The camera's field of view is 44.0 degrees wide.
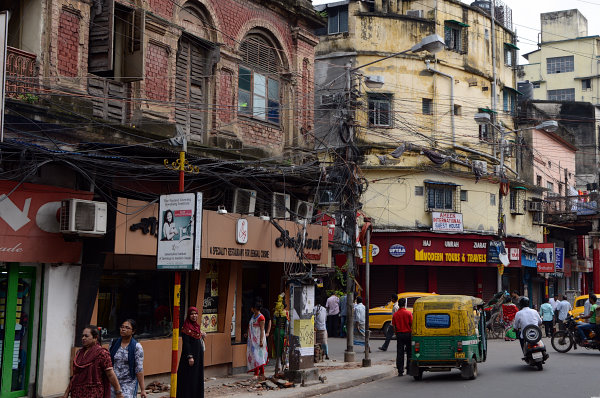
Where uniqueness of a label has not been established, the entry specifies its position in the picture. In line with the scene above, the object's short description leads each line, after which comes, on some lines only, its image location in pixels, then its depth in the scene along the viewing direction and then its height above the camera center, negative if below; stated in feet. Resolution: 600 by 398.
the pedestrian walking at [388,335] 77.57 -5.81
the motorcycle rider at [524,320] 56.59 -2.88
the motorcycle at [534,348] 55.11 -4.92
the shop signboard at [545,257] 121.49 +4.14
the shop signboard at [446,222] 110.01 +8.77
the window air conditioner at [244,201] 55.93 +5.89
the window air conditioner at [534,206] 131.34 +13.59
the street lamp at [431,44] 57.50 +18.49
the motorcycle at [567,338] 68.28 -5.19
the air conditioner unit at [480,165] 111.09 +17.71
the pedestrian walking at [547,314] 93.97 -4.00
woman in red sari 27.71 -3.62
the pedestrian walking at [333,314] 95.86 -4.51
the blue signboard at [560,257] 134.82 +4.55
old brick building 41.39 +8.16
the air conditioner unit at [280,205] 60.49 +6.00
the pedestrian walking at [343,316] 96.56 -4.78
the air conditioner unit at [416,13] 115.65 +41.40
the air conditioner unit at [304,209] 64.63 +6.06
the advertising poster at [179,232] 36.96 +2.28
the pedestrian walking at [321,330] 67.72 -4.67
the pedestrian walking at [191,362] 38.93 -4.49
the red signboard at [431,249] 108.06 +4.70
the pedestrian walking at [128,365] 31.32 -3.72
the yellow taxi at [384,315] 91.86 -4.32
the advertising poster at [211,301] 55.06 -1.78
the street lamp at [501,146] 97.81 +20.30
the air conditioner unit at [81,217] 40.88 +3.24
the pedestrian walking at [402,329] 56.34 -3.69
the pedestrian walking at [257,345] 52.85 -4.74
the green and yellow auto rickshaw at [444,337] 51.16 -3.88
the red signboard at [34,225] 39.60 +2.72
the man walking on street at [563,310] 97.60 -3.61
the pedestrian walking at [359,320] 81.61 -4.45
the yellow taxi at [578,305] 94.86 -3.01
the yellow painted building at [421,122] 108.37 +23.71
